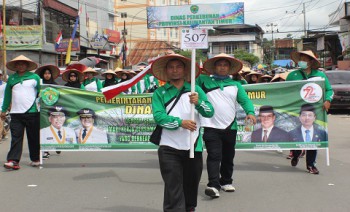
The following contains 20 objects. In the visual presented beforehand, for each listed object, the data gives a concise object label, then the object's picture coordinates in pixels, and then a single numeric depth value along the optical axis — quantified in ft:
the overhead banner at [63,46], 91.56
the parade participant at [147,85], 49.85
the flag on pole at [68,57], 74.01
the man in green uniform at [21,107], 23.59
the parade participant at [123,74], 40.19
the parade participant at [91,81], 33.38
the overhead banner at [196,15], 16.74
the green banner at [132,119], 23.53
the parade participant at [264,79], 33.50
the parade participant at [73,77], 28.73
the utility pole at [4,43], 72.63
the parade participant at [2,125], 33.83
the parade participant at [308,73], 22.20
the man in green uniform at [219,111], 17.60
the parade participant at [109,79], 36.73
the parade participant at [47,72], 26.47
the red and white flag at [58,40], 89.46
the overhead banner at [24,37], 79.30
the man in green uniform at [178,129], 12.83
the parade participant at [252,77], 32.50
